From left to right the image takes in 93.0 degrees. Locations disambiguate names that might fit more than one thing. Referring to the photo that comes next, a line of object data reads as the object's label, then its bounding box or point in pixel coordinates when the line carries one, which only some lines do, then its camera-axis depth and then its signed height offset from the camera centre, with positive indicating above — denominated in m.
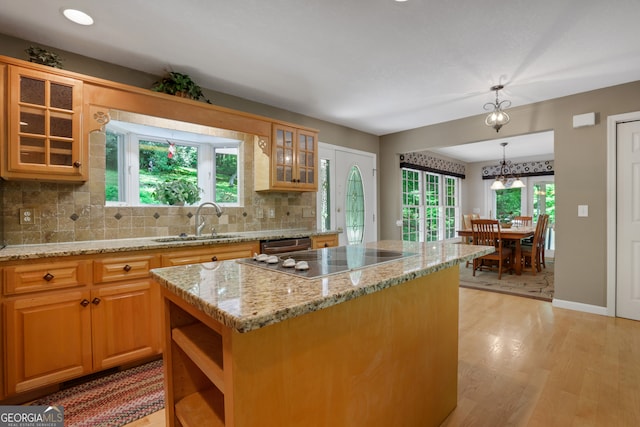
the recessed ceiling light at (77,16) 1.86 +1.23
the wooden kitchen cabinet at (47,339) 1.70 -0.75
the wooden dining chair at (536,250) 4.73 -0.65
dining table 4.56 -0.38
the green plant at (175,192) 2.81 +0.18
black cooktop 1.18 -0.23
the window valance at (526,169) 6.77 +0.98
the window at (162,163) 2.64 +0.48
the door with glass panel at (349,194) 4.27 +0.25
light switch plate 3.19 +0.00
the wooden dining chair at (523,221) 6.13 -0.22
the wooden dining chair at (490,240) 4.62 -0.48
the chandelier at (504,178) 5.92 +0.73
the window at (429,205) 6.15 +0.12
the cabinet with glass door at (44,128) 1.89 +0.55
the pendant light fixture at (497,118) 2.93 +0.90
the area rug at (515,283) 3.85 -1.03
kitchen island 0.79 -0.46
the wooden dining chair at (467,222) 5.70 -0.22
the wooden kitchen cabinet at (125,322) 1.95 -0.74
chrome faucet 2.85 -0.06
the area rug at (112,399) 1.67 -1.13
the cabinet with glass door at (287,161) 3.24 +0.56
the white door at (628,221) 2.96 -0.11
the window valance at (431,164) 5.63 +1.00
